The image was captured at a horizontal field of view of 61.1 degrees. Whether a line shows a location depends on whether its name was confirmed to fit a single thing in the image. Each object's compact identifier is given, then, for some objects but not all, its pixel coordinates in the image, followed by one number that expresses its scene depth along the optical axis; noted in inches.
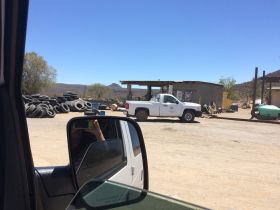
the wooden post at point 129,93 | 1000.2
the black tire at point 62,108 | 719.5
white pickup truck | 596.5
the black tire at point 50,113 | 603.1
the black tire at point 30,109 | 583.6
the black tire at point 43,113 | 592.2
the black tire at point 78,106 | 764.8
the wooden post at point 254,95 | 714.1
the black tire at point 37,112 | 584.4
